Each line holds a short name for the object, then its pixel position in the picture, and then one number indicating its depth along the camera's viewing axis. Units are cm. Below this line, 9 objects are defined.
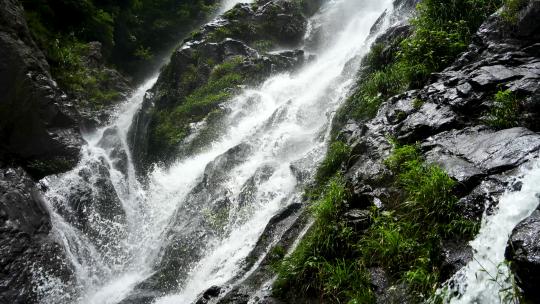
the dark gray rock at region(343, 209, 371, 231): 620
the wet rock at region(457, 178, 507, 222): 490
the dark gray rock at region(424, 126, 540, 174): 519
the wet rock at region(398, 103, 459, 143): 699
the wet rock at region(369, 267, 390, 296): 517
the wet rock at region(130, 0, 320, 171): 1625
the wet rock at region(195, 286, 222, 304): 727
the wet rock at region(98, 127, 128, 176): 1539
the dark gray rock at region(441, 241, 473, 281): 455
